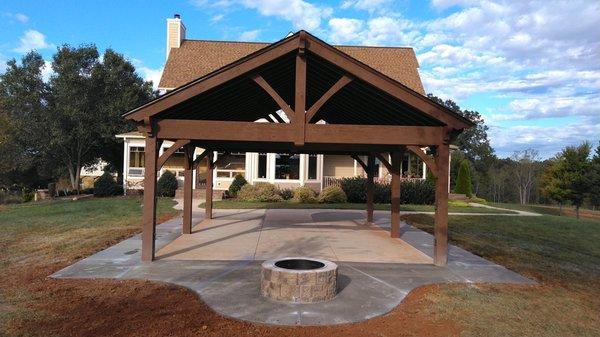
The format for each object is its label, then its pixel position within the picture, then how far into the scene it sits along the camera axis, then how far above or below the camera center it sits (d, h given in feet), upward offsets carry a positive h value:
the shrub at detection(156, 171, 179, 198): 83.15 -1.18
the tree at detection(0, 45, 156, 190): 100.42 +15.74
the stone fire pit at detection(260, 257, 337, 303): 20.38 -4.48
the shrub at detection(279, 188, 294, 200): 80.71 -2.18
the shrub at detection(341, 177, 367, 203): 78.74 -1.43
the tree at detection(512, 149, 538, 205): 151.94 +2.68
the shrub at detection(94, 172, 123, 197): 88.53 -1.66
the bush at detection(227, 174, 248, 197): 82.23 -1.13
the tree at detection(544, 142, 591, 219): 94.84 +1.88
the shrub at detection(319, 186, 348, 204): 75.97 -2.39
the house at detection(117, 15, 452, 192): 87.71 +4.89
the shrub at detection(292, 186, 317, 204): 76.79 -2.48
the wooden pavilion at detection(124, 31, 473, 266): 26.84 +3.85
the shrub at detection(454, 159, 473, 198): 94.96 +0.67
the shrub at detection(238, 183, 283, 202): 76.43 -2.14
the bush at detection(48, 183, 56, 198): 97.22 -3.04
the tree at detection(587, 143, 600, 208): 93.09 +1.68
